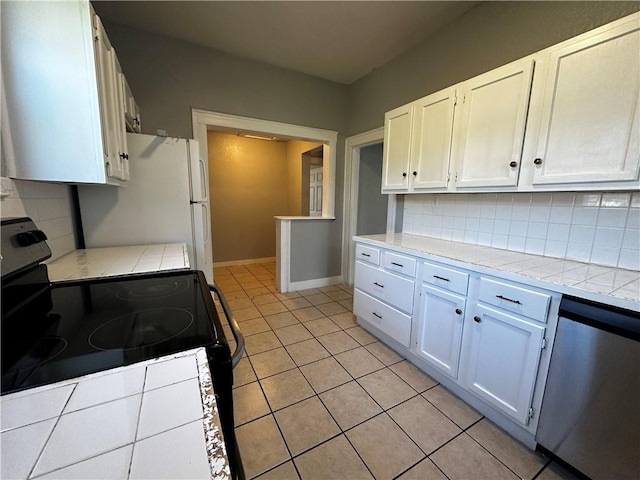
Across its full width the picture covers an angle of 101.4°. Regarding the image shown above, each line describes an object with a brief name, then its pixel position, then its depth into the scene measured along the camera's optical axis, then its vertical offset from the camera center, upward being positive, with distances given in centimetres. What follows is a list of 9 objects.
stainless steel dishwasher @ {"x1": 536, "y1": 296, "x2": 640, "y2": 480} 100 -75
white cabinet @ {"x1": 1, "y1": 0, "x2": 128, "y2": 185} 112 +46
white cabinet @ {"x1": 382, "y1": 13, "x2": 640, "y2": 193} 120 +48
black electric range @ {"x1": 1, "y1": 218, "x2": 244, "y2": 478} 64 -40
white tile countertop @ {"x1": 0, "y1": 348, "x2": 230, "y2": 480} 38 -39
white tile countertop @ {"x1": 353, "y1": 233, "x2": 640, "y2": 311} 107 -32
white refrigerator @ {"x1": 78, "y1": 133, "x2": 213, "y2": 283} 193 -3
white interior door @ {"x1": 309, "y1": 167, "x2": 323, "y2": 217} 496 +21
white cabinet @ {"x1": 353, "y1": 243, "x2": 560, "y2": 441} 127 -74
